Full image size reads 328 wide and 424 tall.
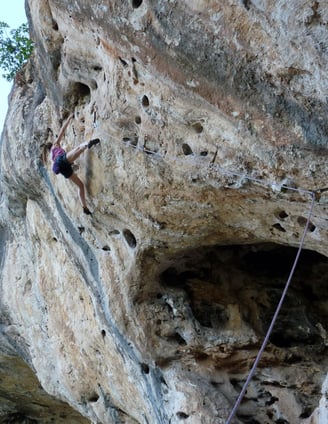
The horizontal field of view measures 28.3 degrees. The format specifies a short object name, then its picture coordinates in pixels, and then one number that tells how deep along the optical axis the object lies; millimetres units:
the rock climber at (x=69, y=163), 6133
